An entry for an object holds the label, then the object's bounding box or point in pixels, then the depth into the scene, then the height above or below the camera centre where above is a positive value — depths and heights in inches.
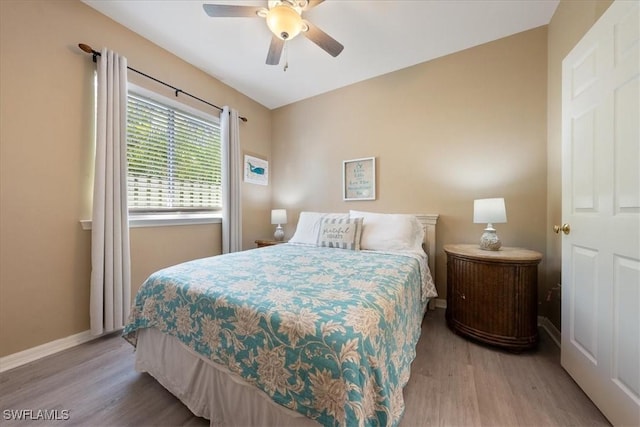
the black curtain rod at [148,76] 72.3 +51.8
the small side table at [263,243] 124.0 -16.6
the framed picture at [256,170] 131.6 +24.8
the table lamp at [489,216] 74.2 -0.6
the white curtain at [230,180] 116.3 +16.3
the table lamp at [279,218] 131.3 -3.3
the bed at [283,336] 30.8 -20.6
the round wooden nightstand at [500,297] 66.4 -24.7
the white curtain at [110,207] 72.5 +1.2
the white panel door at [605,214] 40.4 +0.2
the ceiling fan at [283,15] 62.3 +53.8
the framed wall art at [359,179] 115.0 +17.5
